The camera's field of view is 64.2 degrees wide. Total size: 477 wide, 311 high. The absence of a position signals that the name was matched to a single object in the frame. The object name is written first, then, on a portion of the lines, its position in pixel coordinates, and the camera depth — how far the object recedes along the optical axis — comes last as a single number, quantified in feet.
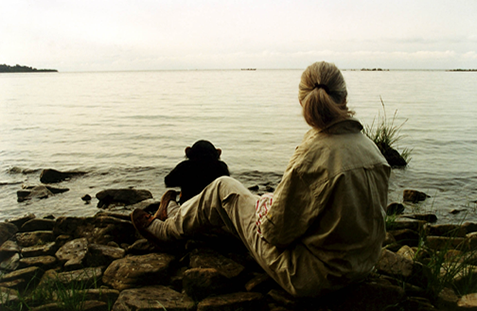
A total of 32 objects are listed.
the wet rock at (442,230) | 17.01
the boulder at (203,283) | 10.88
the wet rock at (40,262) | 13.35
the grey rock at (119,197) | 23.56
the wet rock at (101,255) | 13.48
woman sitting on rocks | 8.27
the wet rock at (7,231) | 15.80
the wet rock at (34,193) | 24.56
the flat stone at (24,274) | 12.10
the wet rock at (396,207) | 21.66
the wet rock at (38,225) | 17.52
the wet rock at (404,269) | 11.06
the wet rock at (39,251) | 14.30
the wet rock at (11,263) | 13.42
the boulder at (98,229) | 15.65
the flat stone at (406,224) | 16.41
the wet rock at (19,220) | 18.18
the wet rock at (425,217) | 19.86
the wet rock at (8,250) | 14.25
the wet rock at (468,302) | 9.46
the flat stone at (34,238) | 15.79
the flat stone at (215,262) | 11.64
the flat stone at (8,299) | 10.02
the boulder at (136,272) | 11.68
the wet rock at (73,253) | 13.19
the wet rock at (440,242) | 14.56
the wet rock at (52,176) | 29.17
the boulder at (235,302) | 10.01
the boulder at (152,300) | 9.85
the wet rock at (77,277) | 11.65
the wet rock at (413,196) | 24.12
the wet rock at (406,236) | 15.38
